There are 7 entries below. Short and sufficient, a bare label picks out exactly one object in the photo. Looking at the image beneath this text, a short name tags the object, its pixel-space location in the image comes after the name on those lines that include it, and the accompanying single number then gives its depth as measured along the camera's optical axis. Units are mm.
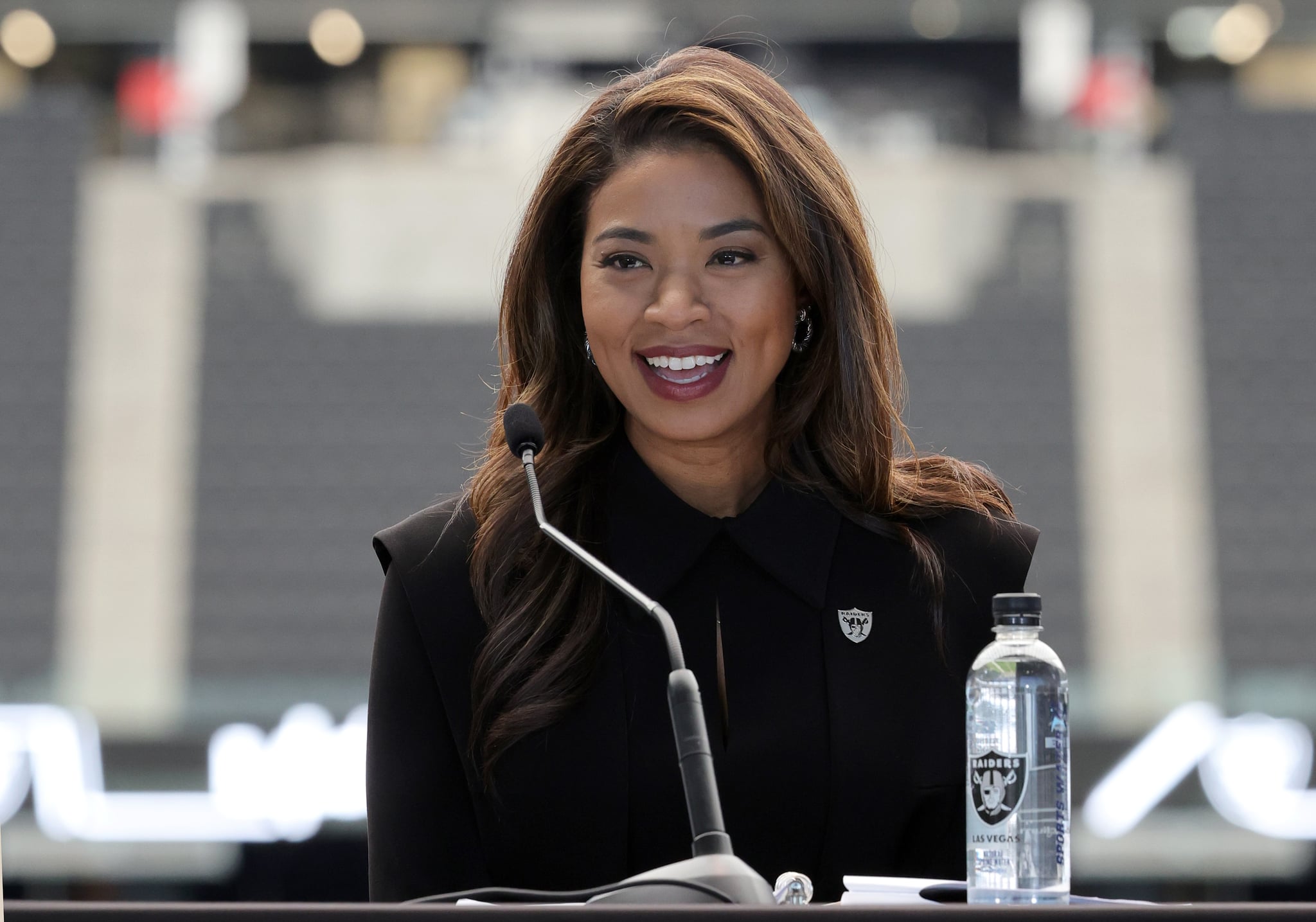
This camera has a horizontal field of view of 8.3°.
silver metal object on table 4836
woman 5111
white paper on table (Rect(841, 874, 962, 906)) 4823
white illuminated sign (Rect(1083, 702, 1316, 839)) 14657
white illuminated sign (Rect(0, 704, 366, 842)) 14825
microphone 4724
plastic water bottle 4821
